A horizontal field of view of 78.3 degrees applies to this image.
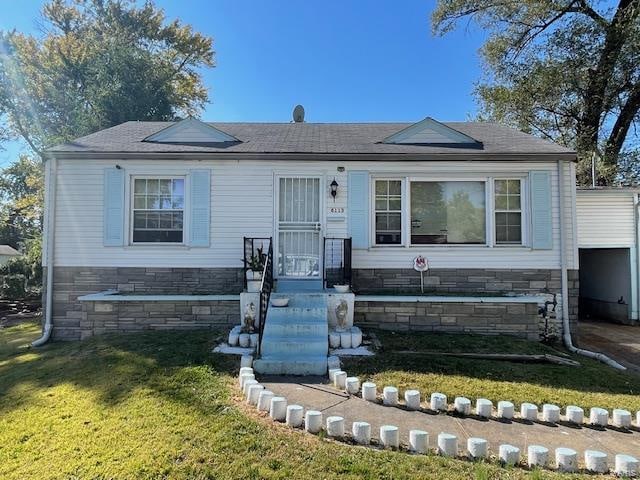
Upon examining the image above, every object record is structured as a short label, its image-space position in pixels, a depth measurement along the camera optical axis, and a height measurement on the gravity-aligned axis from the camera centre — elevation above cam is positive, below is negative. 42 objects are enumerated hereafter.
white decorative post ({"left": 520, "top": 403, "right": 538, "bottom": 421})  3.64 -1.44
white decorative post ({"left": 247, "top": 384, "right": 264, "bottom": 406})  3.87 -1.36
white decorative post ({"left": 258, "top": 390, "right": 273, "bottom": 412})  3.74 -1.38
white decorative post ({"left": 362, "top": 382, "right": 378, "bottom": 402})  4.06 -1.41
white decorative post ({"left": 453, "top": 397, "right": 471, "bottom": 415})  3.74 -1.42
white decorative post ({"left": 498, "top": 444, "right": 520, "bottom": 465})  2.84 -1.44
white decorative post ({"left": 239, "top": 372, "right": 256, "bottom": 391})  4.31 -1.33
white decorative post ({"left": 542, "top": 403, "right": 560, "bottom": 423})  3.62 -1.45
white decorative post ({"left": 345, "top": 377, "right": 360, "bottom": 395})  4.23 -1.38
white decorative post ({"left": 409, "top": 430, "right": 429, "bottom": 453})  3.00 -1.41
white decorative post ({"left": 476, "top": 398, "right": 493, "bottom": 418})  3.71 -1.43
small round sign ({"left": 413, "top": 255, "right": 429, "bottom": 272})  7.40 -0.13
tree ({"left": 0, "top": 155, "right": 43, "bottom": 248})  20.02 +3.68
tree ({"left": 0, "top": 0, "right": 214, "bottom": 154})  18.08 +9.65
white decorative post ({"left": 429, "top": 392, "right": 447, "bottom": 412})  3.84 -1.42
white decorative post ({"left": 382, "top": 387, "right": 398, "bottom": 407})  3.95 -1.42
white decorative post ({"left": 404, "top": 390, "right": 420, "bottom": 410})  3.89 -1.42
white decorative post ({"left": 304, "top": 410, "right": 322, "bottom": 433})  3.32 -1.40
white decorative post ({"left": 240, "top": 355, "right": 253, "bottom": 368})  4.96 -1.33
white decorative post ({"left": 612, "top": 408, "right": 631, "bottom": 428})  3.57 -1.47
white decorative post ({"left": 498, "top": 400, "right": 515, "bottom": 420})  3.67 -1.44
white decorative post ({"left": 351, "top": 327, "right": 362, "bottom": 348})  5.78 -1.20
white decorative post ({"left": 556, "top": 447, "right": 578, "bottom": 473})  2.76 -1.44
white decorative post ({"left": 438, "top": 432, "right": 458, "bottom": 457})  2.95 -1.42
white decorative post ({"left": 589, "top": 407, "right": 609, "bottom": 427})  3.58 -1.46
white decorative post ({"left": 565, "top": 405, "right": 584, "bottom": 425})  3.59 -1.45
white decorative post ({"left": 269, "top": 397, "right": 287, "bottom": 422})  3.54 -1.38
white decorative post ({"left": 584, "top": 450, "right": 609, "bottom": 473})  2.76 -1.44
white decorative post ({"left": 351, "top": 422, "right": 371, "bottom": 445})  3.14 -1.41
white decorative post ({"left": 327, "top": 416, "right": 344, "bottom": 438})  3.24 -1.41
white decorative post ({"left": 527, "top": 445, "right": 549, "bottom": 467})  2.81 -1.43
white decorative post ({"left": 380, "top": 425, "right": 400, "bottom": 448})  3.09 -1.42
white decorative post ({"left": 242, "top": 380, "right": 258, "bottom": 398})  4.09 -1.35
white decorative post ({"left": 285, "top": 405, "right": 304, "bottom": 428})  3.42 -1.39
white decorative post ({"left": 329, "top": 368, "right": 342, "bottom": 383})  4.62 -1.39
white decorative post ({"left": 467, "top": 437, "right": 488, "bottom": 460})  2.91 -1.42
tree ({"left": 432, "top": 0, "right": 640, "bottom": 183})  14.55 +7.36
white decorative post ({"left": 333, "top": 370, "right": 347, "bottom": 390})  4.41 -1.39
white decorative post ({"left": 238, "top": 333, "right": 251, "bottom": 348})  5.75 -1.22
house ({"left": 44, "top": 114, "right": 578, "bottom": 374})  7.39 +0.73
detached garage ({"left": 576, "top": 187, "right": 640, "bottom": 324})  9.59 +0.69
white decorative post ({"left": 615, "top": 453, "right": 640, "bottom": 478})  2.71 -1.45
